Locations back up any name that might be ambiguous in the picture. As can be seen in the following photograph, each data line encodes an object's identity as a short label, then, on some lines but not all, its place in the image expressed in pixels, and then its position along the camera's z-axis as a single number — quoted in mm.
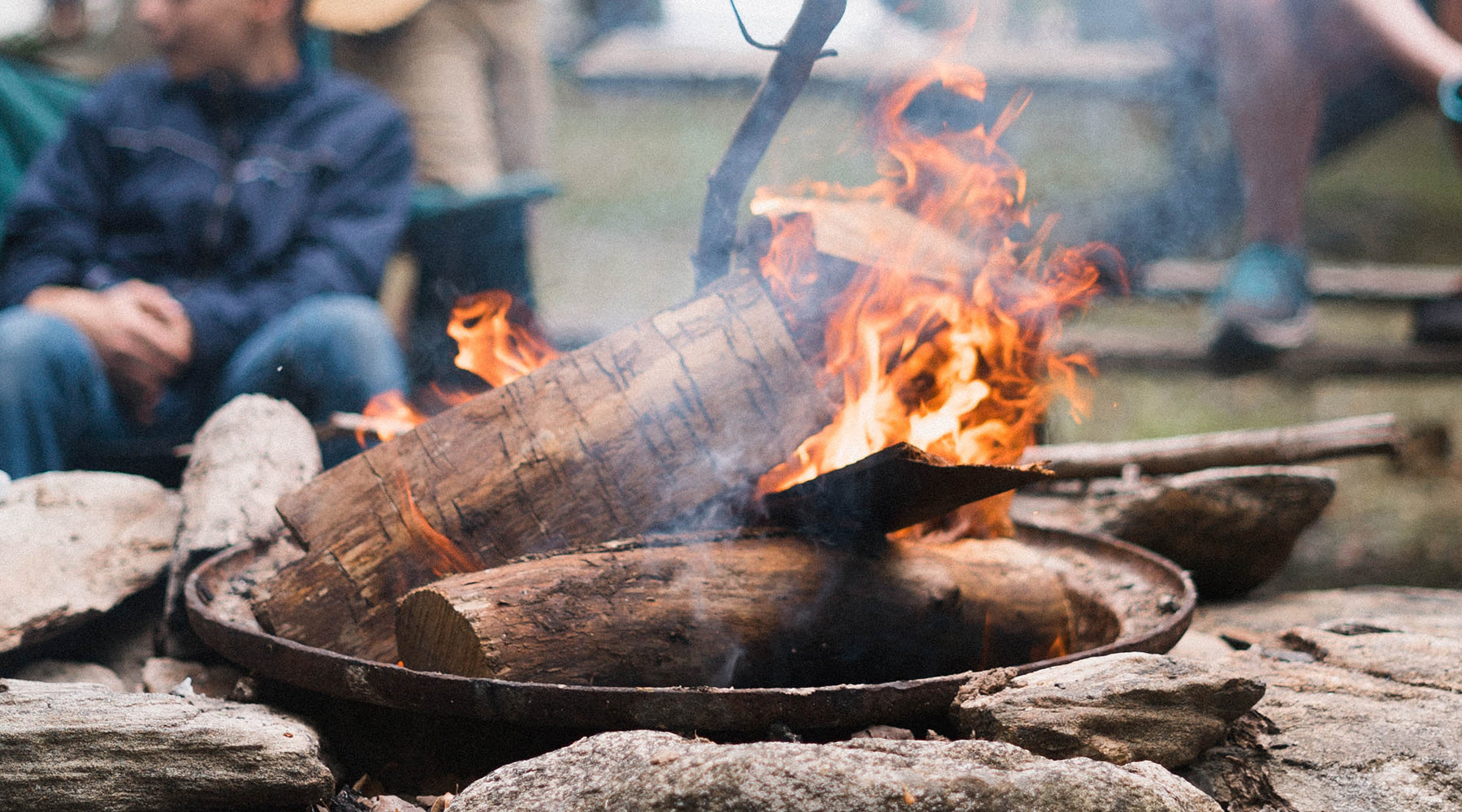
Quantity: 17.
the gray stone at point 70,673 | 1875
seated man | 2766
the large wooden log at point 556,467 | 1694
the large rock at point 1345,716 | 1407
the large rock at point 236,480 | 1984
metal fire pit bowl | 1368
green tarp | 3582
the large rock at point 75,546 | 1836
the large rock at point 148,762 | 1327
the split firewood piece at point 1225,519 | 2428
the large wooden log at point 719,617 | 1526
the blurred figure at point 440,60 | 4359
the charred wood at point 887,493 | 1573
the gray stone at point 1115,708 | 1364
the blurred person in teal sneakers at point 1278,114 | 3850
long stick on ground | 2670
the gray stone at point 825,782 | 1165
